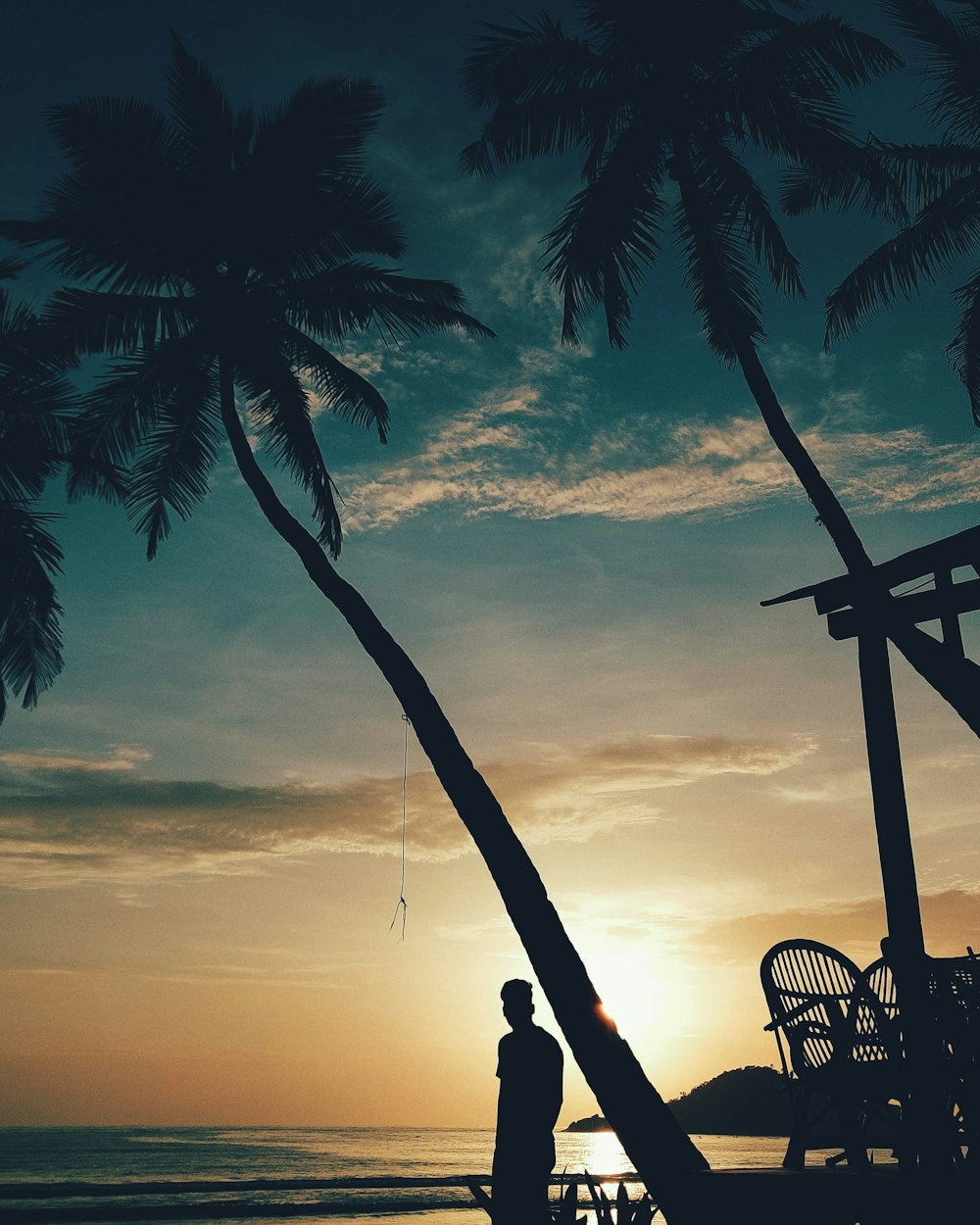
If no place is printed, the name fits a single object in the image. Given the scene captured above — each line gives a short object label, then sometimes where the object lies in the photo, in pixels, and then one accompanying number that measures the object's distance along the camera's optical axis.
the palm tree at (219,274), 12.25
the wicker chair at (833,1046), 5.41
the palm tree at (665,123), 12.26
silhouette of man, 5.50
